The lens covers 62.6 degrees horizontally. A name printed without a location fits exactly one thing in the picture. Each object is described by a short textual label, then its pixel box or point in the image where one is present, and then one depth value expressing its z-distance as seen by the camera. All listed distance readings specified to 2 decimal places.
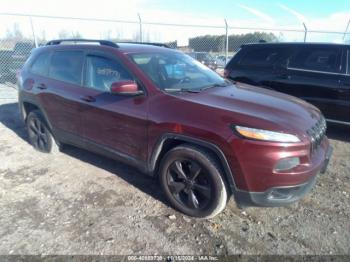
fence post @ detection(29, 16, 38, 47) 8.97
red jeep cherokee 2.59
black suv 5.18
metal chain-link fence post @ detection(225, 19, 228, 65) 10.30
